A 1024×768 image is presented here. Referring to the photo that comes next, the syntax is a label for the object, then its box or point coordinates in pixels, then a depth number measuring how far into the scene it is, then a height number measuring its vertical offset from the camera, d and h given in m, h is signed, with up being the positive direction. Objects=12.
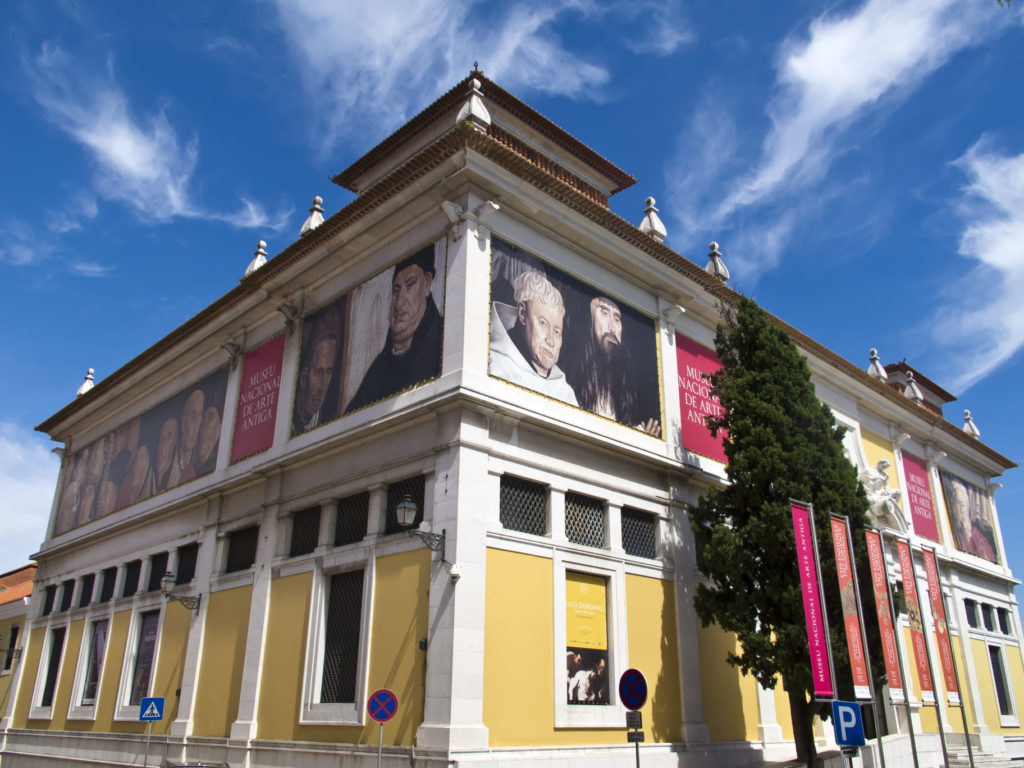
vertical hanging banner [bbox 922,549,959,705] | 19.75 +2.22
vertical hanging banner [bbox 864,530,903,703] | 16.61 +2.30
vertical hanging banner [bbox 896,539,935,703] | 18.27 +2.10
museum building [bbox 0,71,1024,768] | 16.22 +4.85
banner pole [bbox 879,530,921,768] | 15.56 +0.80
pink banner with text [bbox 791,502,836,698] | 15.39 +2.12
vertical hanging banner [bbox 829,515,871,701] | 15.80 +2.00
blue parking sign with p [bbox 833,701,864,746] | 12.66 -0.13
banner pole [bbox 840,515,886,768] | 15.67 +2.34
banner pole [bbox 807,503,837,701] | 15.63 +2.40
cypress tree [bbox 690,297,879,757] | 17.31 +4.52
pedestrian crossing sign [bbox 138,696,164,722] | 18.80 +0.06
